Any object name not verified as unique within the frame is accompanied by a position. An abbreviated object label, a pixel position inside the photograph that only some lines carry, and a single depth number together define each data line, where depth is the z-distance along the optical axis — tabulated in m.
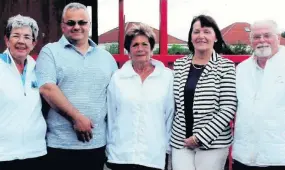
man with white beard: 3.36
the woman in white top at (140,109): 3.62
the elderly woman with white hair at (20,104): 3.36
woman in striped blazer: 3.61
